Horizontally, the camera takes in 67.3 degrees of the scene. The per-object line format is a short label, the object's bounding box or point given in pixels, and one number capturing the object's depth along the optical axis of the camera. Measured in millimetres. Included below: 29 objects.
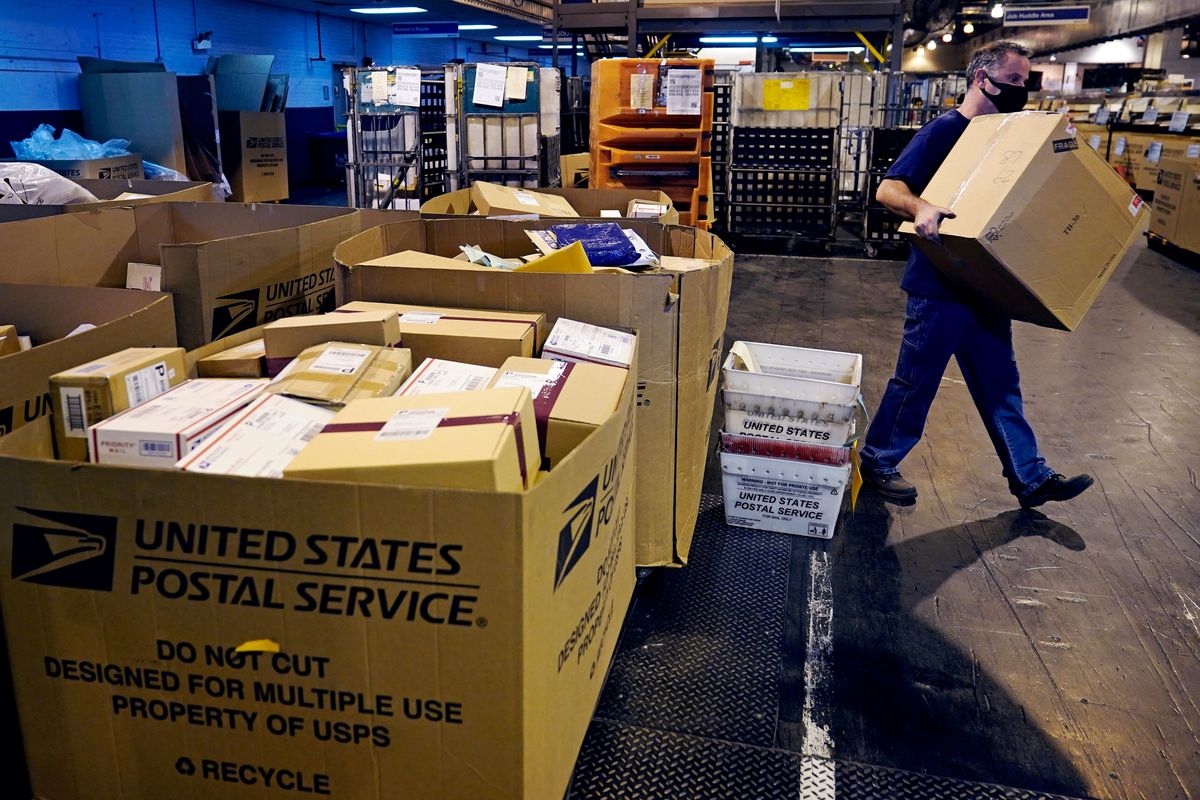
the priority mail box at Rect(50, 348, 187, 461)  1343
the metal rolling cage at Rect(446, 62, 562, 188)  6789
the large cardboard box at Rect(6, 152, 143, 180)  4660
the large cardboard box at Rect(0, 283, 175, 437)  1576
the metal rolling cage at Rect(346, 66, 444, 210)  7434
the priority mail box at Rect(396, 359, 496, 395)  1593
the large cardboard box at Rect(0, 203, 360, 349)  2234
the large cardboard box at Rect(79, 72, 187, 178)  7285
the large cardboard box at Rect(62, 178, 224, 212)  3363
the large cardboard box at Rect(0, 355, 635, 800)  1091
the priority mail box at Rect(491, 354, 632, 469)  1447
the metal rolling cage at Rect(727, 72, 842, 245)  7984
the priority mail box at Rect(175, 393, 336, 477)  1198
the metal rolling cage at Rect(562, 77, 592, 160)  8531
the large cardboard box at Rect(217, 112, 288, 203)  8297
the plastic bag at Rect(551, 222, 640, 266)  2445
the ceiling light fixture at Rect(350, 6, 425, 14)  13915
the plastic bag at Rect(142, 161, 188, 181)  5559
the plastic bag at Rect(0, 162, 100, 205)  3156
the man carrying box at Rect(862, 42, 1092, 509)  2809
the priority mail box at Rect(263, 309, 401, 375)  1708
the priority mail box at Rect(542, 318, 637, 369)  1779
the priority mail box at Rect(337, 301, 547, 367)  1822
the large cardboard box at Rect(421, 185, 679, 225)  3785
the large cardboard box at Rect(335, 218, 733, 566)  2016
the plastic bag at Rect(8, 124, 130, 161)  5117
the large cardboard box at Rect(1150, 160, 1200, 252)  7520
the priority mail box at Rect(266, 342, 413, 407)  1492
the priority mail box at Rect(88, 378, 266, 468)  1246
